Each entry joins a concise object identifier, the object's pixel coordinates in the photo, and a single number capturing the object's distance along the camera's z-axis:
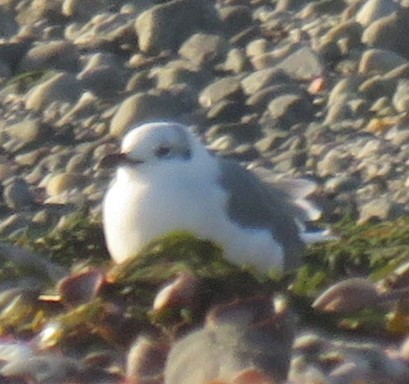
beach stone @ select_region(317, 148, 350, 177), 15.32
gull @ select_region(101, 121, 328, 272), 11.78
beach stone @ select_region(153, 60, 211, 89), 17.33
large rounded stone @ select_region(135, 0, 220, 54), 18.39
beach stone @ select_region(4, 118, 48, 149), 16.75
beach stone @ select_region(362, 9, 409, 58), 17.50
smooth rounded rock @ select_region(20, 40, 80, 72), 18.23
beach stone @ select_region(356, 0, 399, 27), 17.92
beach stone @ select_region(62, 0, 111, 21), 19.59
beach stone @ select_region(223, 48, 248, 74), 17.62
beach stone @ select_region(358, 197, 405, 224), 13.91
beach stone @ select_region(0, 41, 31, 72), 18.45
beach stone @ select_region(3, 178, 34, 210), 15.21
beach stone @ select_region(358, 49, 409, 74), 17.00
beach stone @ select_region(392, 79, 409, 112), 16.08
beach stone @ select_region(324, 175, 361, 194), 14.88
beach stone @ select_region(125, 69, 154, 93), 17.47
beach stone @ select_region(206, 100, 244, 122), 16.69
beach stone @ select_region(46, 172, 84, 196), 15.44
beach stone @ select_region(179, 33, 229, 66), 17.91
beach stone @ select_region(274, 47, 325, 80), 17.19
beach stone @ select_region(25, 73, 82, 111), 17.39
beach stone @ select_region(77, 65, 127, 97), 17.50
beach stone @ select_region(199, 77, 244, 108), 16.89
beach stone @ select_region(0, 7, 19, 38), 19.42
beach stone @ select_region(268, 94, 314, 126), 16.34
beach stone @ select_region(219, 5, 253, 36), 18.63
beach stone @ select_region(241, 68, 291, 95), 16.97
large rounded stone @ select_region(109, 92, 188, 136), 16.45
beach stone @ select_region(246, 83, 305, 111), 16.67
